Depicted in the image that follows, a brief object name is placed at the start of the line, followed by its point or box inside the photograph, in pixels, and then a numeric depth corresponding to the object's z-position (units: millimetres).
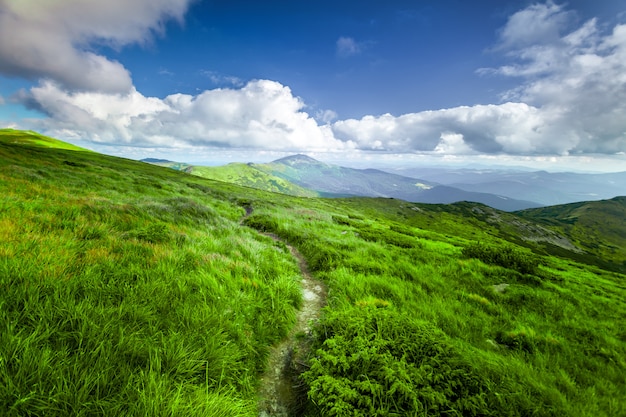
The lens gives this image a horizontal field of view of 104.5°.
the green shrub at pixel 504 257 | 12648
